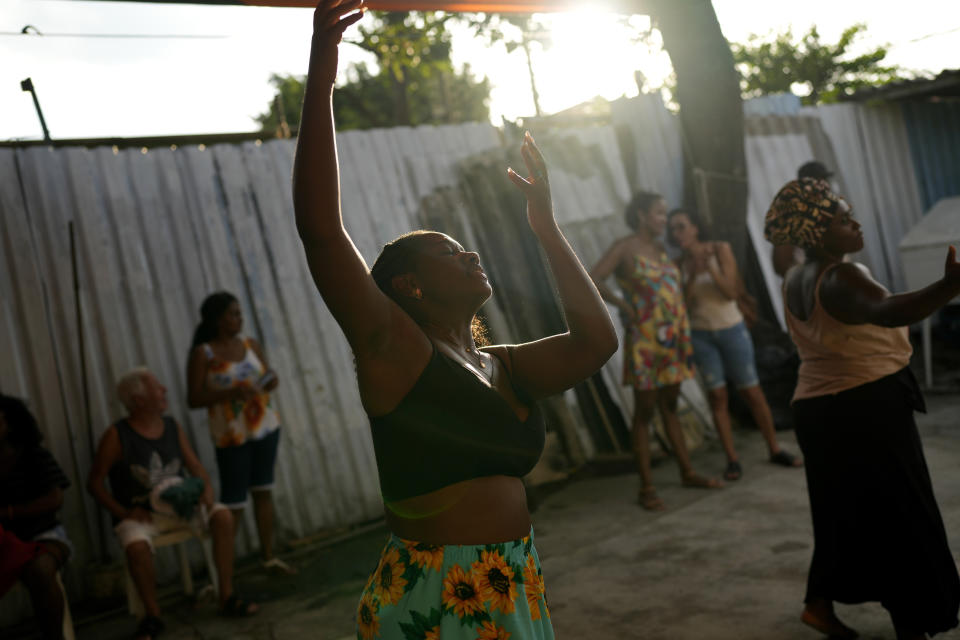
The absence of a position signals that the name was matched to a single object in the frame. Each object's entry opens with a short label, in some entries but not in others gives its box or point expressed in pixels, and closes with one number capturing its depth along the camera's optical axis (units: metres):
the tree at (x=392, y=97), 22.86
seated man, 4.67
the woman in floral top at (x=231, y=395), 5.30
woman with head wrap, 3.01
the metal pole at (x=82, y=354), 5.50
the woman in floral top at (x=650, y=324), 5.90
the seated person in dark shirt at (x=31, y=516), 4.19
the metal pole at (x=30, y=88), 6.44
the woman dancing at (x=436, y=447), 1.78
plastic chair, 4.71
